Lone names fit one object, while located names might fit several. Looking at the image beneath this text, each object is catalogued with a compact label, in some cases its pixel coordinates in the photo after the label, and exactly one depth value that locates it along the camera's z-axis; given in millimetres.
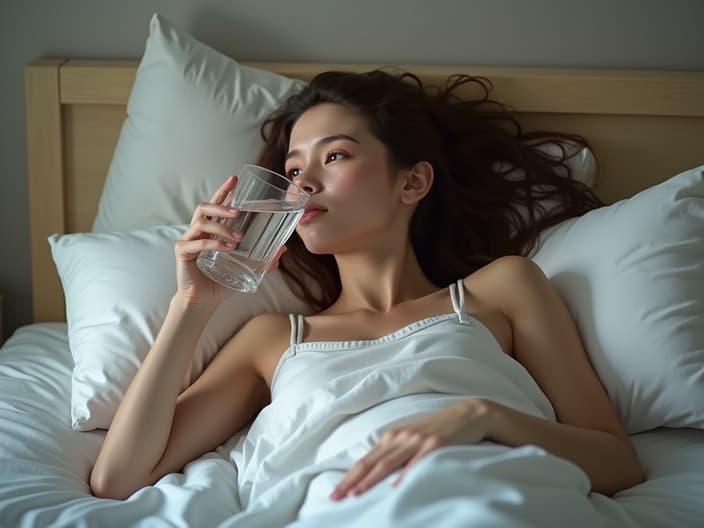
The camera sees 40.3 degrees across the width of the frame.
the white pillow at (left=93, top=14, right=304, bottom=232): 2000
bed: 1352
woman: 1482
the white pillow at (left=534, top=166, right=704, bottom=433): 1643
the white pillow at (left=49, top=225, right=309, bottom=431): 1695
